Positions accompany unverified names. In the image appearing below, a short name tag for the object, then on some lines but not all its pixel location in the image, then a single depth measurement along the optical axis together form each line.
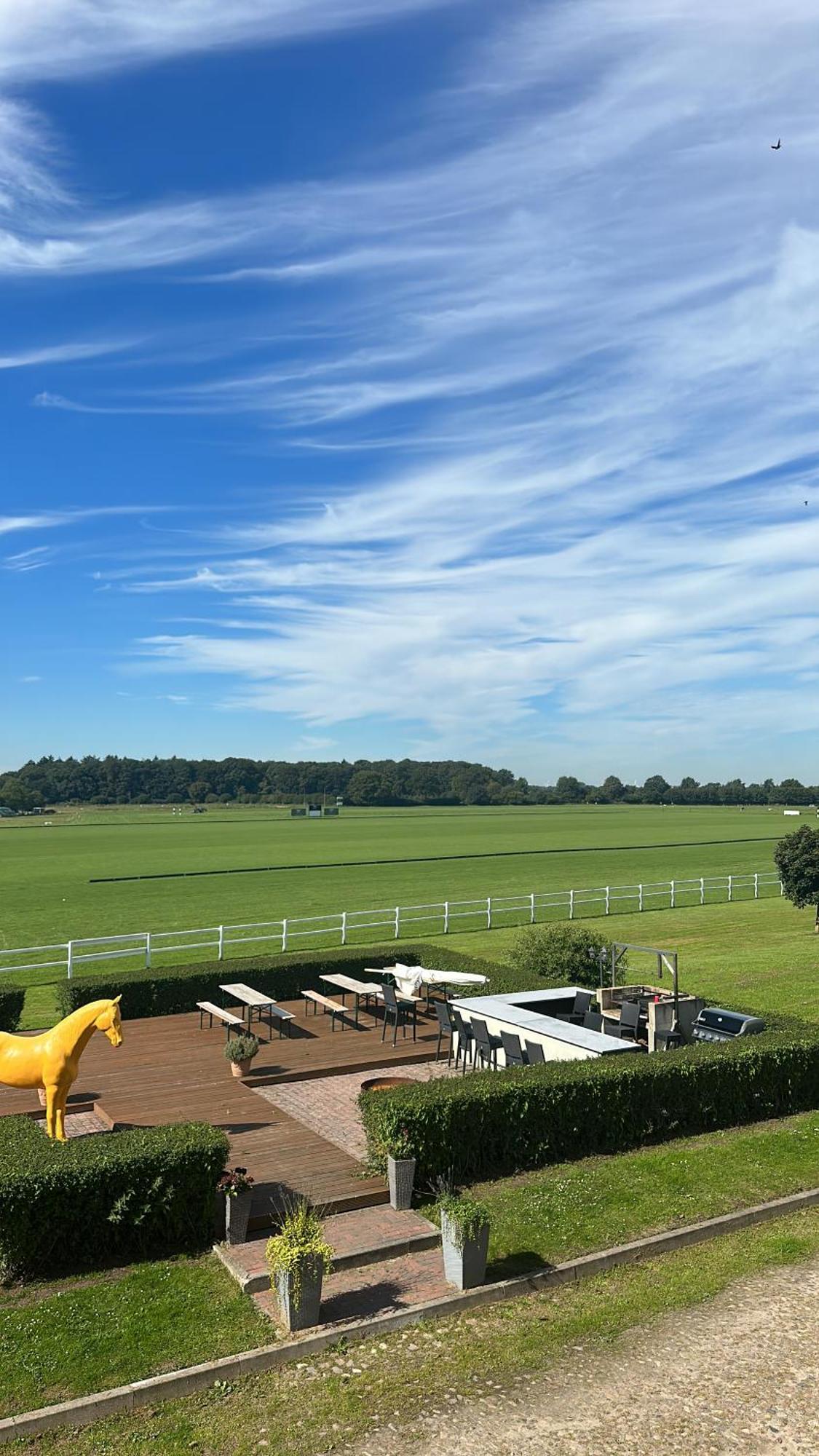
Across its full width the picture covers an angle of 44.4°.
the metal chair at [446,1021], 17.84
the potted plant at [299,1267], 8.61
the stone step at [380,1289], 9.09
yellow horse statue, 12.01
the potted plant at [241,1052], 16.20
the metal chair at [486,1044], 16.19
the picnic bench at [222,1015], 18.27
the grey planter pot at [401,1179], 11.41
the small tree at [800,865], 36.16
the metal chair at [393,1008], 18.89
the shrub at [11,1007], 20.44
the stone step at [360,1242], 9.84
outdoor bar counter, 15.59
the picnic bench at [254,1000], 19.31
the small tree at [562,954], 23.33
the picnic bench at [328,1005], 19.84
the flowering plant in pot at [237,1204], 10.37
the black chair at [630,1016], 17.75
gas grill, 16.80
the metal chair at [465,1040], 17.12
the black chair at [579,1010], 19.03
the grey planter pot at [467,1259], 9.39
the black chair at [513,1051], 15.85
